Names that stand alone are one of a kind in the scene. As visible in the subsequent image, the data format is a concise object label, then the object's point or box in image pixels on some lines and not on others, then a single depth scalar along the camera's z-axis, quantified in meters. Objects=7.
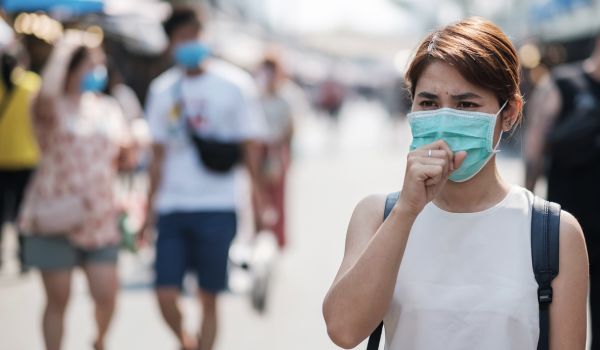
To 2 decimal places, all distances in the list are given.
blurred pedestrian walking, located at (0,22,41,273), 11.91
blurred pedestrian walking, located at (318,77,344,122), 46.97
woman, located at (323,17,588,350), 3.58
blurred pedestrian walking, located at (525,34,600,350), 7.24
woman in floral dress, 7.77
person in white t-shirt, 8.14
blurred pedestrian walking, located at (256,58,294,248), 15.05
